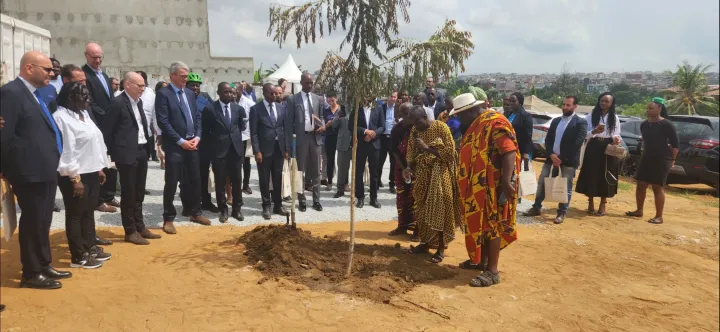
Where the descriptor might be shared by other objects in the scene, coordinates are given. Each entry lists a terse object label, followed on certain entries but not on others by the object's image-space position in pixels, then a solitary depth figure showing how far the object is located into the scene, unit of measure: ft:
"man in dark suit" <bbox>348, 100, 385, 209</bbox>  26.40
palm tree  113.09
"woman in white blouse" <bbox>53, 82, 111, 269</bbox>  14.90
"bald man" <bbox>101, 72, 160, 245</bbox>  17.84
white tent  53.73
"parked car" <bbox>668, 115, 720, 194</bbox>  34.78
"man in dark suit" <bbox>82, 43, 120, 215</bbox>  19.72
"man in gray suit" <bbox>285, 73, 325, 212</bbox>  25.14
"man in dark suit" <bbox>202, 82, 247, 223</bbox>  22.52
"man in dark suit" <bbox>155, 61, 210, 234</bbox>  19.92
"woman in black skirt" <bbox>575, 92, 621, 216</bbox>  26.16
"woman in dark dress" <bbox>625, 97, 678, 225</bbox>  25.89
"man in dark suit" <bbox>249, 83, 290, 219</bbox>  23.17
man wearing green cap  22.91
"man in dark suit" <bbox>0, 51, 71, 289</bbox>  12.96
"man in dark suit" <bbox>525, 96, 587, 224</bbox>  24.85
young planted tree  15.43
